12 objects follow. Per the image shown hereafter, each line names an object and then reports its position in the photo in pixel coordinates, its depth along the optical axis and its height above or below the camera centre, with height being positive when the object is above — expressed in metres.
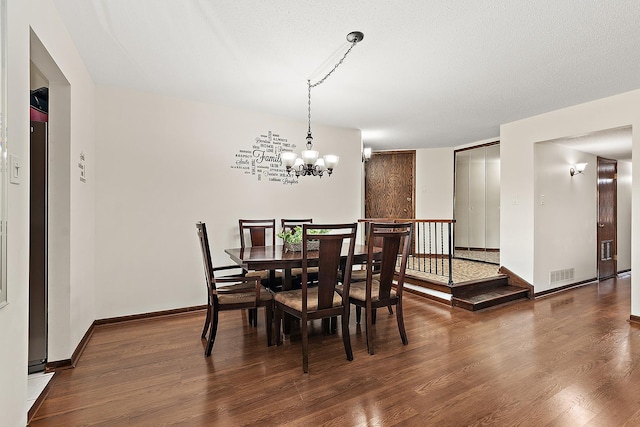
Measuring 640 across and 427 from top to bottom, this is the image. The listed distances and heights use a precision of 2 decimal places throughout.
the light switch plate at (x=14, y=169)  1.47 +0.22
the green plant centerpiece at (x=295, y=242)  3.04 -0.27
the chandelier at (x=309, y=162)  3.04 +0.52
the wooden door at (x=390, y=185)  6.63 +0.59
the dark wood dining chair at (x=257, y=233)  3.81 -0.23
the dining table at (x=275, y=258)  2.50 -0.36
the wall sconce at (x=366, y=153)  5.25 +0.99
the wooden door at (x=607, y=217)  5.44 -0.08
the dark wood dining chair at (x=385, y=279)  2.58 -0.55
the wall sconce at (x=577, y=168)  4.90 +0.68
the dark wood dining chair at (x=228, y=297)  2.58 -0.69
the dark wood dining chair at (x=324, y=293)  2.34 -0.61
